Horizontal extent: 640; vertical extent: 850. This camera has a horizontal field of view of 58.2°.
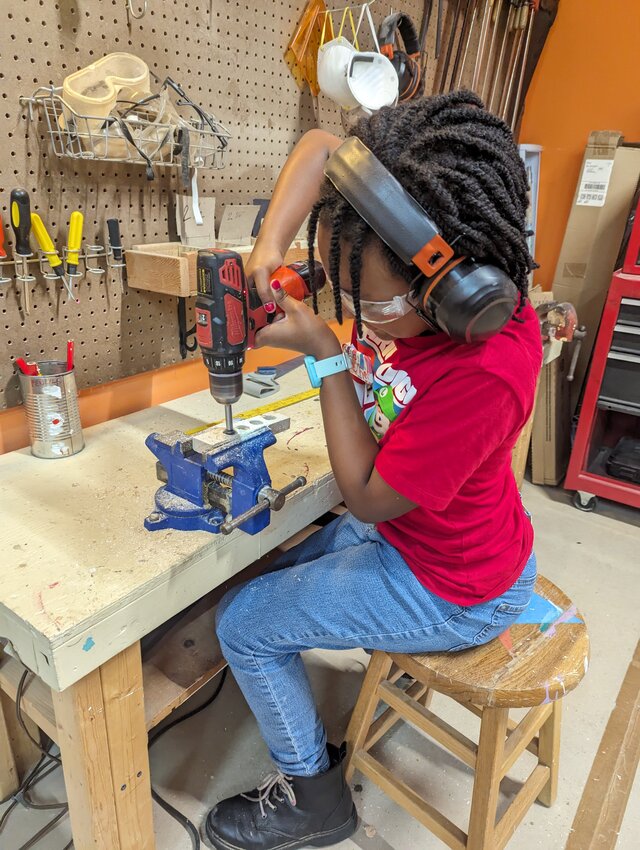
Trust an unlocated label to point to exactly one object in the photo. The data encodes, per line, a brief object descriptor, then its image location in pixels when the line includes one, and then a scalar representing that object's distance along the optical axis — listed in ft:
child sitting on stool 2.42
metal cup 3.75
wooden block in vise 3.29
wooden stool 3.14
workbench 2.57
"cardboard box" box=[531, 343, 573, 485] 8.65
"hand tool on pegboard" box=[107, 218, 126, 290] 4.16
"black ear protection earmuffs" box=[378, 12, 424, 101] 5.44
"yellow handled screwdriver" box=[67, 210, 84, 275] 3.88
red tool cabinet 7.35
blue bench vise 3.13
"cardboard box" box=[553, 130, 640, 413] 8.41
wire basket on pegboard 3.65
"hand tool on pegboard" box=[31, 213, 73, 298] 3.72
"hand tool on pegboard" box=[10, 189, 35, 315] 3.52
